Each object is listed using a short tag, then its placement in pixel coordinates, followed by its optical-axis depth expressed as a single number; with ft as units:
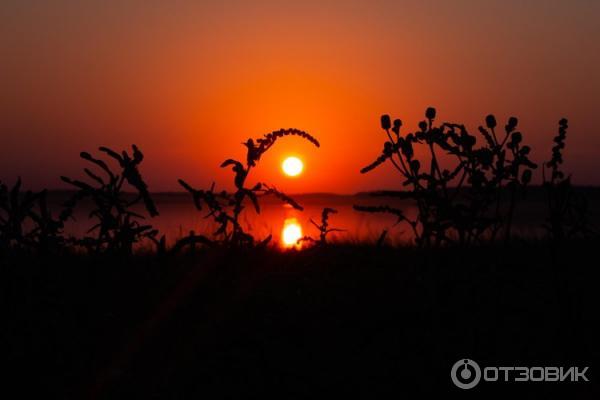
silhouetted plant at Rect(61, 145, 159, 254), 13.38
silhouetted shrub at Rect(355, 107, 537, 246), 15.58
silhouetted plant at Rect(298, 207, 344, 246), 20.59
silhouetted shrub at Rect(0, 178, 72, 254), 14.16
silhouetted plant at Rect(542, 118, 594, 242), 13.35
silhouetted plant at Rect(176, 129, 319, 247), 15.20
